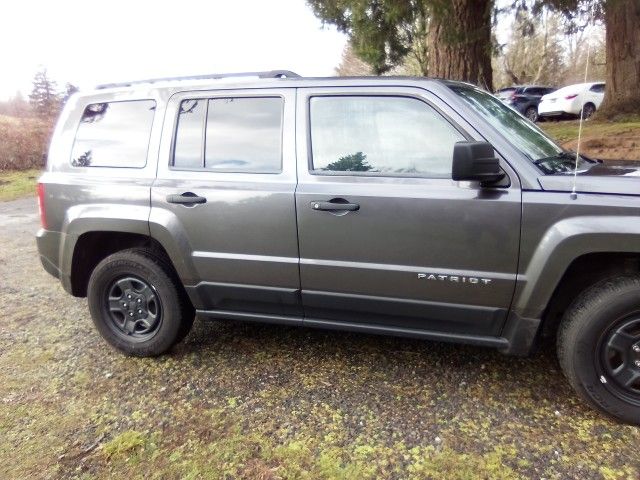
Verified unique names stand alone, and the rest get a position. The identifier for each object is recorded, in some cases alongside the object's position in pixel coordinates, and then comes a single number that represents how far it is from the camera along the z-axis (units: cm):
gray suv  264
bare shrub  1744
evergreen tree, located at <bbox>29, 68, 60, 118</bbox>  2861
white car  1673
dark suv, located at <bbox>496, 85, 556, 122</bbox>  1909
